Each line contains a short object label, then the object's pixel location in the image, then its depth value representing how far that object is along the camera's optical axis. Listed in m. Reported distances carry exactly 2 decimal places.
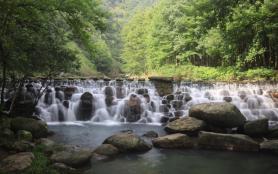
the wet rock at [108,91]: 23.73
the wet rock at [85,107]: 22.27
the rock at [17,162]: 9.83
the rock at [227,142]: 14.43
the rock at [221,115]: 16.61
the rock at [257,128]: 15.83
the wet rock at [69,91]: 23.02
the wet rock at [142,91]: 23.88
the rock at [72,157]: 11.48
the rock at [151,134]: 16.84
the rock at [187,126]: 15.98
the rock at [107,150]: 13.28
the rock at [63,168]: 10.48
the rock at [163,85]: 24.13
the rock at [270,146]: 14.13
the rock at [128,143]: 13.85
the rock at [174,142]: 14.72
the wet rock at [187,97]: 23.38
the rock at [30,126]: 15.42
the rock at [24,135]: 14.00
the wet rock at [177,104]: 22.95
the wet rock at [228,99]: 23.23
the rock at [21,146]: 12.16
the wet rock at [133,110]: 22.22
